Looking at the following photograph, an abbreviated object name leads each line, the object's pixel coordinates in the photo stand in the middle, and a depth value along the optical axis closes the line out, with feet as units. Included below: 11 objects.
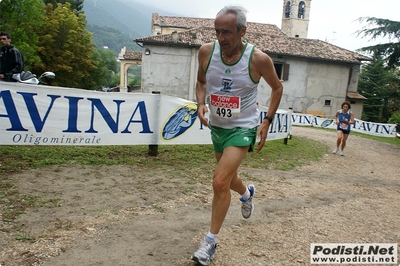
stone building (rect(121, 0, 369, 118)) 104.83
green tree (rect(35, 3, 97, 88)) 119.85
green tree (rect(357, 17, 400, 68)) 61.52
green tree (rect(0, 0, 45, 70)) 64.23
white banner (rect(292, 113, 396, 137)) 80.02
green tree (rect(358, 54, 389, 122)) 158.61
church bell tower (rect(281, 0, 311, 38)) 195.83
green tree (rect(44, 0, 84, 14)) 176.28
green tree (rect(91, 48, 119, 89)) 163.43
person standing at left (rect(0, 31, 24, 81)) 21.49
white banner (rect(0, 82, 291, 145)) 18.62
